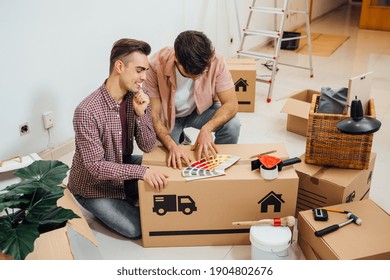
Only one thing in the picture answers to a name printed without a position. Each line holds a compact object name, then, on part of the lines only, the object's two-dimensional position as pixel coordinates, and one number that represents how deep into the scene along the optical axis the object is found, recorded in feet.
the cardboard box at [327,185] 7.13
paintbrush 6.46
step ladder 13.39
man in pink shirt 7.11
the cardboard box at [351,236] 5.97
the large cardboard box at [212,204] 6.66
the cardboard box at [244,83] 12.26
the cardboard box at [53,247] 5.49
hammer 6.27
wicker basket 7.34
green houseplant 4.92
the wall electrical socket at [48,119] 9.33
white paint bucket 6.27
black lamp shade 6.07
